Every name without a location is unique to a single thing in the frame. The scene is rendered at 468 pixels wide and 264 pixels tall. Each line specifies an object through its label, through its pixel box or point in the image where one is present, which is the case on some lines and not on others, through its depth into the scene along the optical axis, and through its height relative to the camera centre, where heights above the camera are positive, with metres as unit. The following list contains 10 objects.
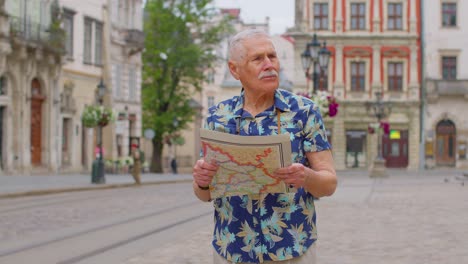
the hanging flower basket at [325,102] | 23.61 +1.01
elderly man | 3.71 -0.13
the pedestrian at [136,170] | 32.69 -1.06
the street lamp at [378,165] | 45.88 -1.17
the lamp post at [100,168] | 31.47 -0.95
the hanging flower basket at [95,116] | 34.19 +0.88
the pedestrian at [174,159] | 53.92 -1.11
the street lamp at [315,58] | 26.05 +2.38
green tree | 53.84 +4.84
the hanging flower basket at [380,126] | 45.92 +0.76
